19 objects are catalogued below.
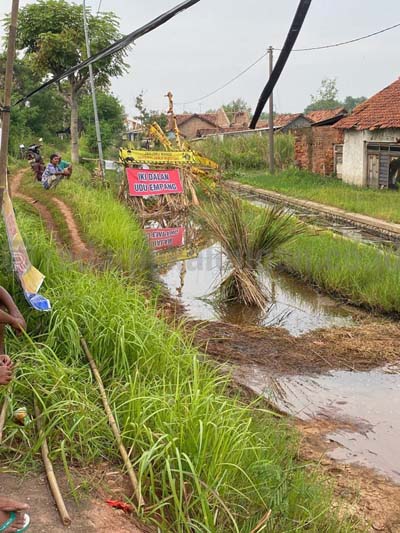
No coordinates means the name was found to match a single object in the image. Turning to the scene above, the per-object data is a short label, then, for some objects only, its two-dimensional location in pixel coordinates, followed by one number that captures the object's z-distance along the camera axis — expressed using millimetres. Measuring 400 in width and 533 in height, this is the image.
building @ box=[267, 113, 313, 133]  39694
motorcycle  17062
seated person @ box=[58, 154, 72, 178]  15650
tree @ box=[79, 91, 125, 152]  35125
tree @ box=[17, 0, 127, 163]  18844
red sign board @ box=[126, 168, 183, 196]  15641
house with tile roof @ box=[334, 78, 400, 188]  21000
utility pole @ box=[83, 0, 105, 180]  15580
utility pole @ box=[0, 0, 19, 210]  3504
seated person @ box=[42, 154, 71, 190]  15180
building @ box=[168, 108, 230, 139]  60000
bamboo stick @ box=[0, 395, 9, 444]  3370
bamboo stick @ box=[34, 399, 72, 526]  2738
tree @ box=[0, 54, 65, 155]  29891
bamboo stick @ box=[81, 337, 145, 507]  2969
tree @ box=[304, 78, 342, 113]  89500
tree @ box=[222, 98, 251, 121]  84450
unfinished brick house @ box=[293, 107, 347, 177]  26250
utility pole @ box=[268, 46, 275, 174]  26141
